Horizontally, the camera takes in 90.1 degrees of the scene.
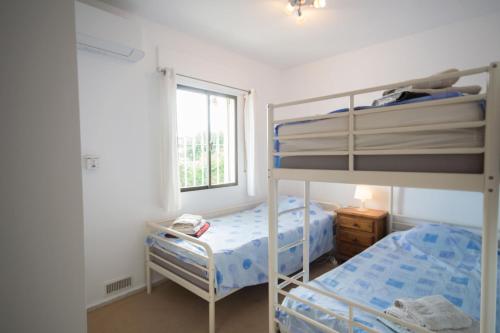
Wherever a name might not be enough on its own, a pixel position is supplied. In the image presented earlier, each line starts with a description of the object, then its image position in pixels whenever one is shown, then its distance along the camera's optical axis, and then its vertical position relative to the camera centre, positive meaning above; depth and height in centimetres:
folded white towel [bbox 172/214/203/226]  248 -62
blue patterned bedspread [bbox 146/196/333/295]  201 -80
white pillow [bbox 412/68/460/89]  114 +33
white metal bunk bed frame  86 -9
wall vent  238 -123
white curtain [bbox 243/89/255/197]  354 +30
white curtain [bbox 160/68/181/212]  264 +22
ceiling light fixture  222 +140
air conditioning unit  206 +111
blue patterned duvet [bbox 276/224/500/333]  146 -88
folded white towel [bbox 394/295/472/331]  121 -80
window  308 +26
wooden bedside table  289 -88
